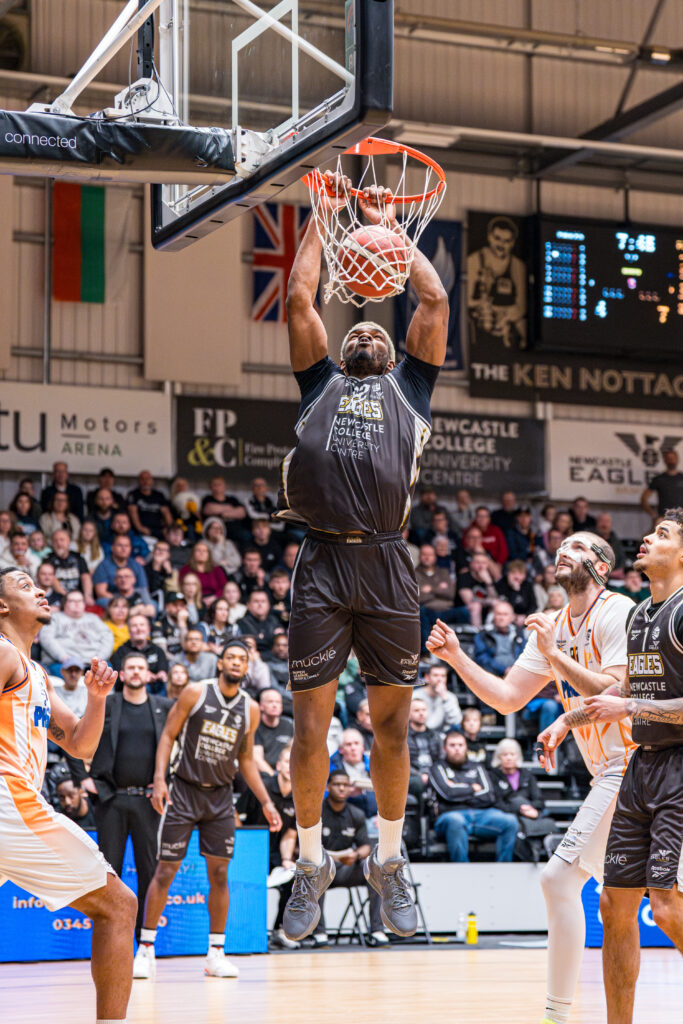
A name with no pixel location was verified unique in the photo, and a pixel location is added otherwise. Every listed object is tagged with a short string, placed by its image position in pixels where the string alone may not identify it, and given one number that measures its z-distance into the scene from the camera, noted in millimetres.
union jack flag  20328
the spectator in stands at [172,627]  14852
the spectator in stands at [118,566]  16234
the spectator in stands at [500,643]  16359
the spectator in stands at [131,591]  15602
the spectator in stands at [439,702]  14880
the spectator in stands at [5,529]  15758
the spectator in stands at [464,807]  13562
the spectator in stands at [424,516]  19234
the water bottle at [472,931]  12883
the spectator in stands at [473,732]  14555
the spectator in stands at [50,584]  15195
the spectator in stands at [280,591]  16797
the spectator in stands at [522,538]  19562
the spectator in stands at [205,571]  16750
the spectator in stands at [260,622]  15852
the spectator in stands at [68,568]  15781
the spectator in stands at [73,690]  13273
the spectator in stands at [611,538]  19656
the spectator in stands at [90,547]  16547
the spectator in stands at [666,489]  20906
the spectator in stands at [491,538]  19498
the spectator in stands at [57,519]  17016
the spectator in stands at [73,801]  11797
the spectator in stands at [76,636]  14469
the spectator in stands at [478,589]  17922
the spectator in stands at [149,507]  18092
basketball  6129
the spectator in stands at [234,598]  16078
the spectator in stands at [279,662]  15163
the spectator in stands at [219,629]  15172
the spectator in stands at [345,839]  12562
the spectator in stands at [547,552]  19312
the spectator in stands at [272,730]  13398
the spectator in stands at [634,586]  19031
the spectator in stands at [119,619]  14977
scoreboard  19766
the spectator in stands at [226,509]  18438
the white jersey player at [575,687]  7043
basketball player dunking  5953
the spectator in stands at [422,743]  13914
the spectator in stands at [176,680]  13164
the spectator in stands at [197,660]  13969
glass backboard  5859
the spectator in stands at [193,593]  16156
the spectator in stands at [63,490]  17344
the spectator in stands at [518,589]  18275
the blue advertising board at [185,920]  11195
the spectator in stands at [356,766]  13334
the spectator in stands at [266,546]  17953
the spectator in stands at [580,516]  20469
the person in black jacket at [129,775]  11523
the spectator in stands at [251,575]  17016
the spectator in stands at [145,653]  13984
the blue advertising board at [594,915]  12320
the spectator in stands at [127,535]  16969
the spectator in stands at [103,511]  17391
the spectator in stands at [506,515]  20000
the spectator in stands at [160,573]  16531
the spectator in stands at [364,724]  14336
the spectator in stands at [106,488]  17842
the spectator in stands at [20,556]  15461
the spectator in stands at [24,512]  16906
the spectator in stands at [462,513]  20141
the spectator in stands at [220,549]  17719
